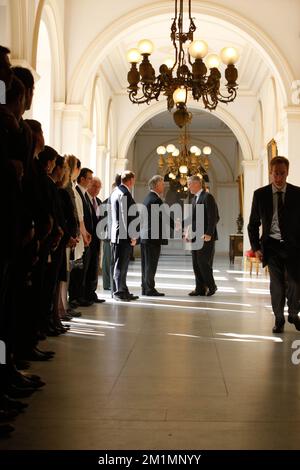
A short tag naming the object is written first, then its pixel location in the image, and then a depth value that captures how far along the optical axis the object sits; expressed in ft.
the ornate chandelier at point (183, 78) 28.30
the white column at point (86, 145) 46.70
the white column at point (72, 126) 39.52
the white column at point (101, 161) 58.85
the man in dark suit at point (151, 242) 32.42
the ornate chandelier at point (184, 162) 64.54
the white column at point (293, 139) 38.60
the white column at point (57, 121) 39.27
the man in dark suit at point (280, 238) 20.06
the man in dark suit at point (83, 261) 25.43
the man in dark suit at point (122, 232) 29.04
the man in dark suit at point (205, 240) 33.14
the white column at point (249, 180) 64.28
